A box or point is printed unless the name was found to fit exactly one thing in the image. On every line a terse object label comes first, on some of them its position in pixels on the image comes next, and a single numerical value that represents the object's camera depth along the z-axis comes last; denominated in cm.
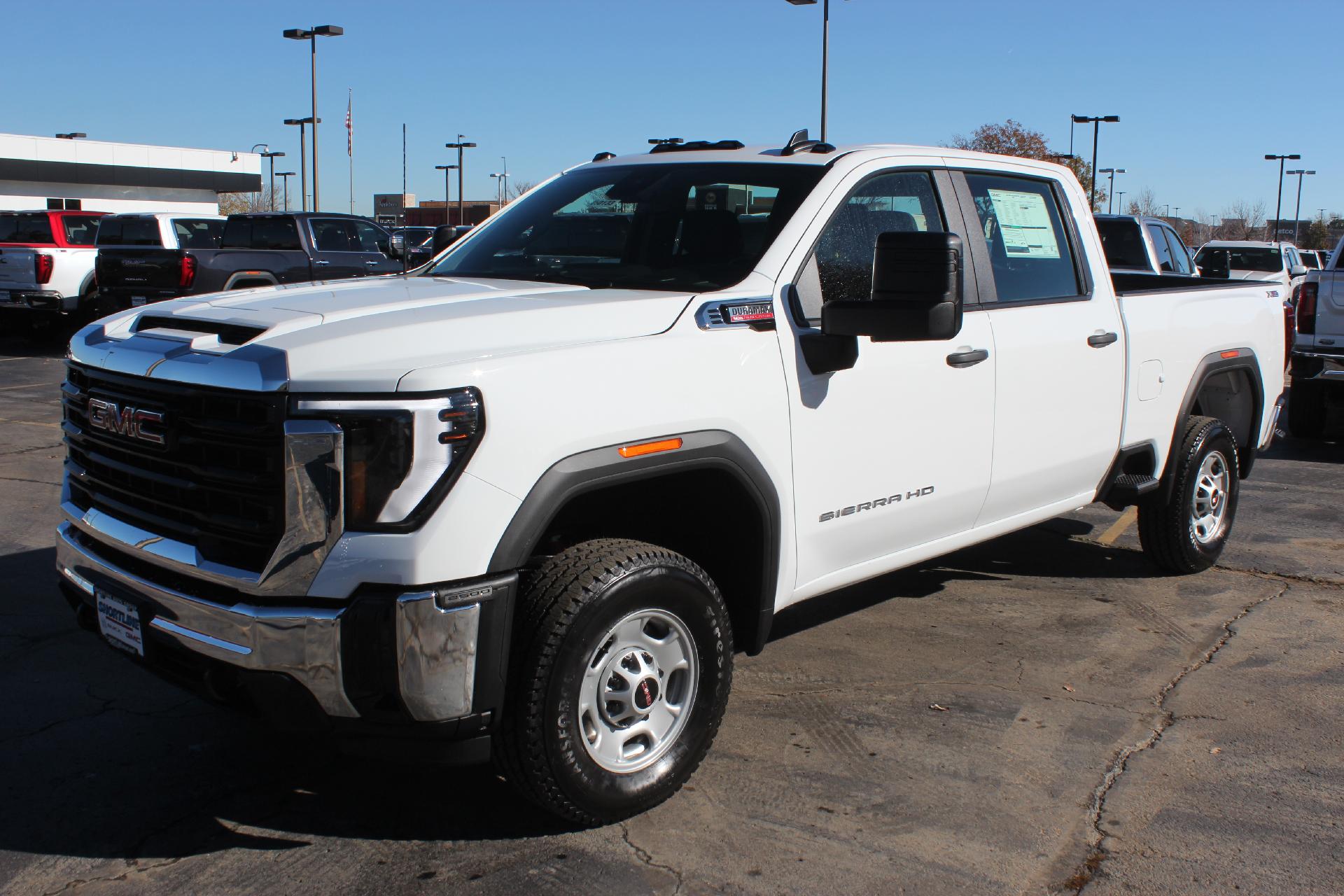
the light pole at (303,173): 5594
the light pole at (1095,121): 4441
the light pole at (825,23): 2484
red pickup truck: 1694
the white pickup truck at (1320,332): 1045
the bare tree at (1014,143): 4762
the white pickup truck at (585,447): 297
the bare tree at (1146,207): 9150
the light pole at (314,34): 3466
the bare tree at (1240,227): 10881
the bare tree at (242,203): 8581
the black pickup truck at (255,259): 1509
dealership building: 5206
